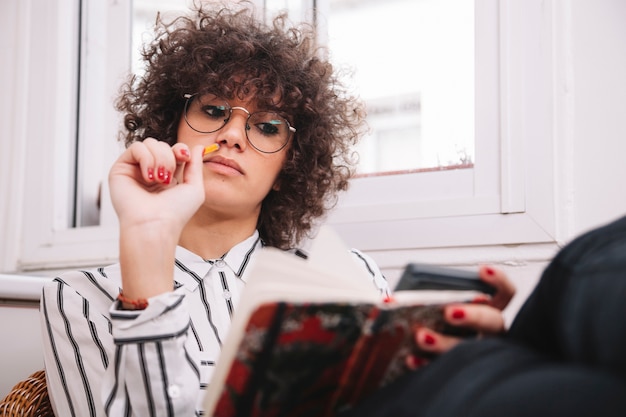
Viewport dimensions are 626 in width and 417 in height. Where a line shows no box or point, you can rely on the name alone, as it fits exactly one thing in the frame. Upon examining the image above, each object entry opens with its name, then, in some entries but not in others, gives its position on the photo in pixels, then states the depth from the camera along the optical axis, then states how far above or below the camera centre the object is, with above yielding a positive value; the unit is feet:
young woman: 2.61 +0.12
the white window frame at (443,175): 3.93 +0.35
